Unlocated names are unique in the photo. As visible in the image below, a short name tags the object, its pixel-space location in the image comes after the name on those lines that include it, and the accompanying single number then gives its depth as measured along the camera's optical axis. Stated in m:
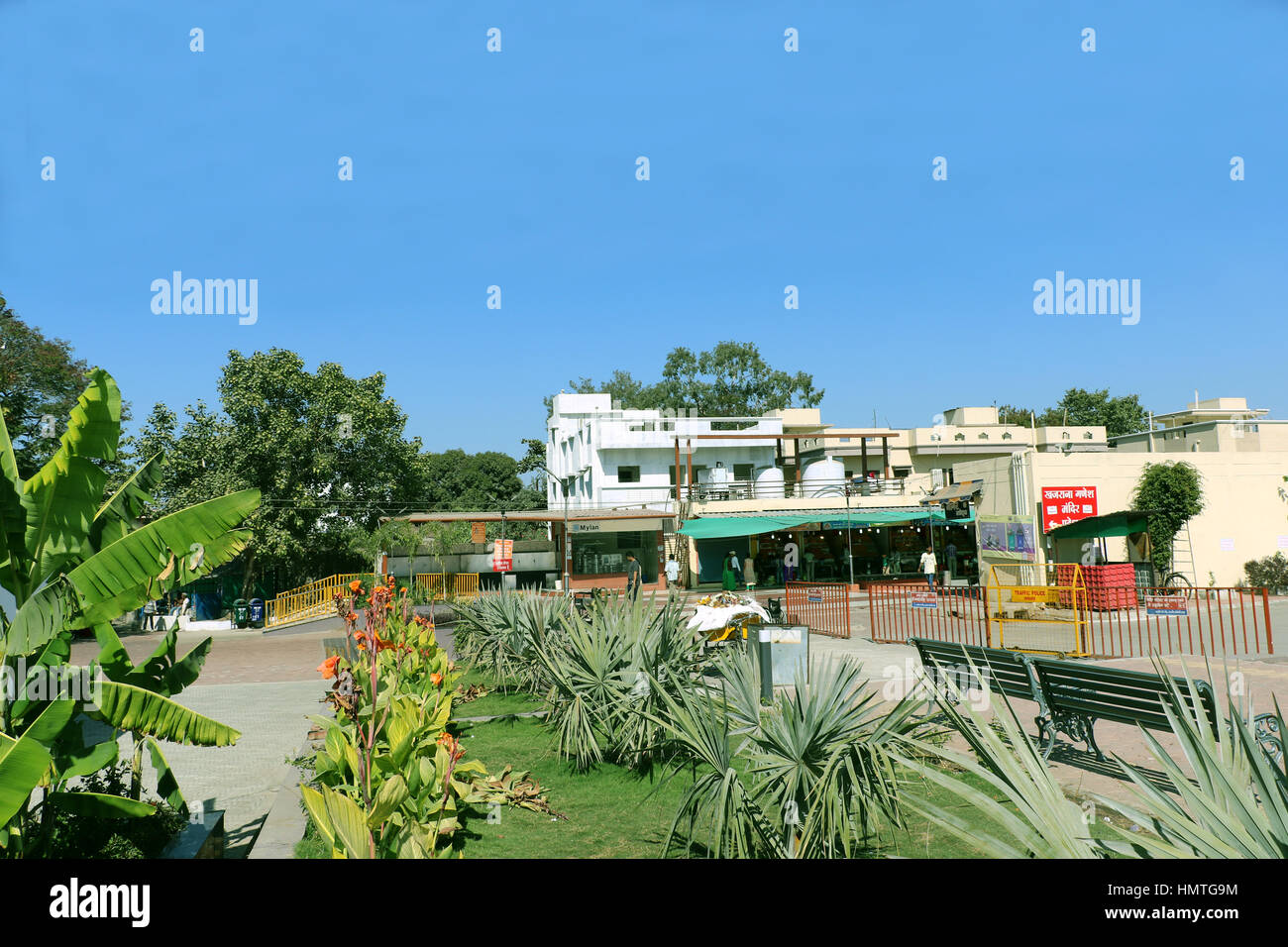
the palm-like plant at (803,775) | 4.21
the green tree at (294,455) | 29.83
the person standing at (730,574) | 31.30
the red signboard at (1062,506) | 28.22
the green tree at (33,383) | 25.97
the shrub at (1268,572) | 27.73
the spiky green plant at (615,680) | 7.25
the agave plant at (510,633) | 10.74
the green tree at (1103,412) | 66.69
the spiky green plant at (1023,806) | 2.36
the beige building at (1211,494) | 28.05
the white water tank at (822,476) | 38.47
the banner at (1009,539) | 27.95
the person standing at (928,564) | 29.46
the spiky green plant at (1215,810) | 2.37
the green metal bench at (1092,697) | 6.21
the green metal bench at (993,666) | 7.41
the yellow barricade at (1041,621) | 14.16
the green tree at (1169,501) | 27.59
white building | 39.44
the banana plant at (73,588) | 4.36
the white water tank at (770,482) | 38.22
